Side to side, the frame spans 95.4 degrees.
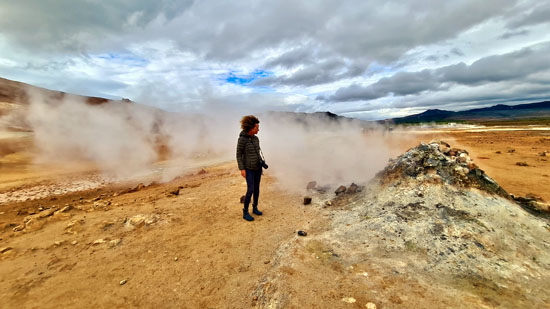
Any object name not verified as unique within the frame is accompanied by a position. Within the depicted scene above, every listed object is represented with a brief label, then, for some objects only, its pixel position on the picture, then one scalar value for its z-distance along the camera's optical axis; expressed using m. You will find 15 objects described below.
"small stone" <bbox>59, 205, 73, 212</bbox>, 5.31
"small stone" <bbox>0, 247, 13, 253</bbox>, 3.85
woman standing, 4.52
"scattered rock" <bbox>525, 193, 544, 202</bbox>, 4.92
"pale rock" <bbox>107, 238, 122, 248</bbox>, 3.95
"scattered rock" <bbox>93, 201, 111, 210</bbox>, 5.68
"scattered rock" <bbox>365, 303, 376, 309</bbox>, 2.34
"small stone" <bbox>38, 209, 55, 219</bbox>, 5.08
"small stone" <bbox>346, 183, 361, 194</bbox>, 5.80
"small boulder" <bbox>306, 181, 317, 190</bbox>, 7.02
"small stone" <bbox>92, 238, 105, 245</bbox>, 4.02
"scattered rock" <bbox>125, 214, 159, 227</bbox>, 4.64
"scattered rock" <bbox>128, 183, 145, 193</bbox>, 7.85
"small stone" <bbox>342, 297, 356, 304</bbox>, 2.44
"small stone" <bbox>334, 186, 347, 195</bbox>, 6.11
